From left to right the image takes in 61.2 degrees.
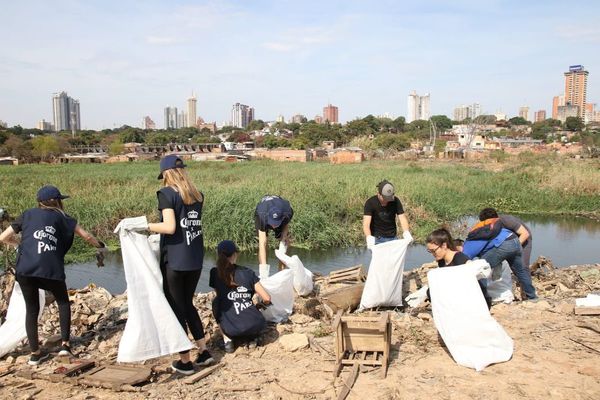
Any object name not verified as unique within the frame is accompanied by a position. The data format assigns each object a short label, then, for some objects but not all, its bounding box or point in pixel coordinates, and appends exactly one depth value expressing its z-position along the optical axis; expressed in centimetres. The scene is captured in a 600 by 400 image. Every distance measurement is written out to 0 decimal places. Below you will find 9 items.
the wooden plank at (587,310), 442
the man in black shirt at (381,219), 514
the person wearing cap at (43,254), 362
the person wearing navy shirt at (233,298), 390
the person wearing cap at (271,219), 493
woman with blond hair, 331
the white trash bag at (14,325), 381
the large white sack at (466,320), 351
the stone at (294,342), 390
